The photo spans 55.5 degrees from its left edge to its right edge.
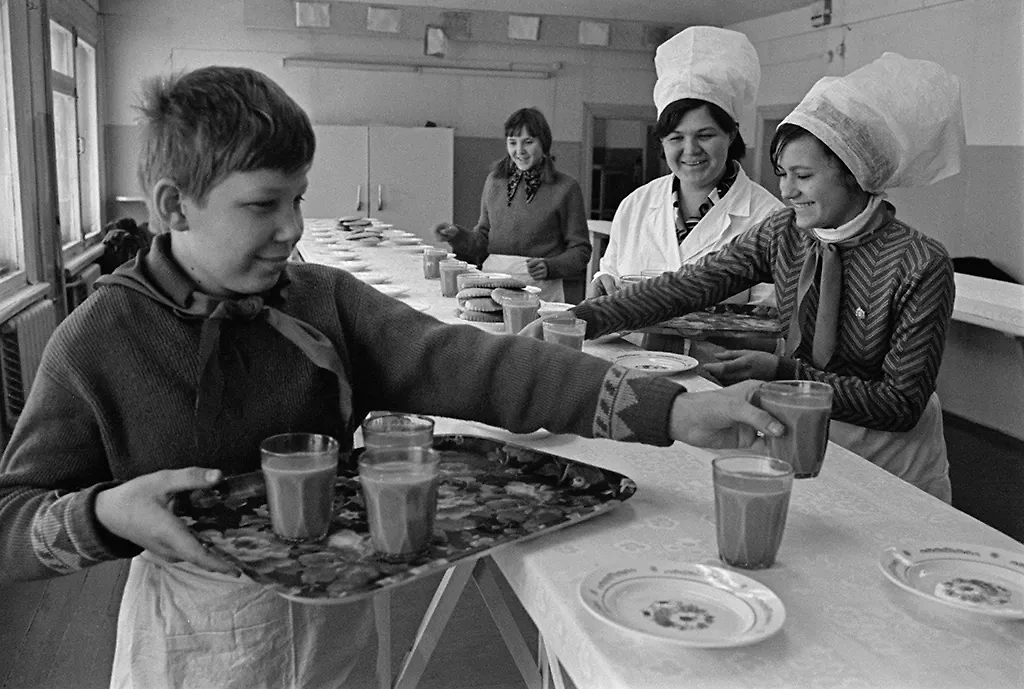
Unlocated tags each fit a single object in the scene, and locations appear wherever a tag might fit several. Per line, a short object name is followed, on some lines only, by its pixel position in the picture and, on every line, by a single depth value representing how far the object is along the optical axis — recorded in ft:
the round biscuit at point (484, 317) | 8.65
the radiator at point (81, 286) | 19.18
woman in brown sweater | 15.25
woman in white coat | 10.08
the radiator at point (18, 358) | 12.68
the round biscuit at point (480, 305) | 8.70
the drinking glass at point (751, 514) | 3.65
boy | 4.00
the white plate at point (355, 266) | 12.30
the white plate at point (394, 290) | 10.34
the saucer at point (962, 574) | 3.37
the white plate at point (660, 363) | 6.81
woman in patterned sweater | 6.53
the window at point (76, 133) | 22.34
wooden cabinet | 28.37
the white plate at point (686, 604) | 3.08
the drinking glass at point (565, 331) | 6.59
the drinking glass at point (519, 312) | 7.73
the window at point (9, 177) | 14.80
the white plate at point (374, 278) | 11.22
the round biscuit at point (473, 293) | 9.11
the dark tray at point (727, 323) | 8.00
